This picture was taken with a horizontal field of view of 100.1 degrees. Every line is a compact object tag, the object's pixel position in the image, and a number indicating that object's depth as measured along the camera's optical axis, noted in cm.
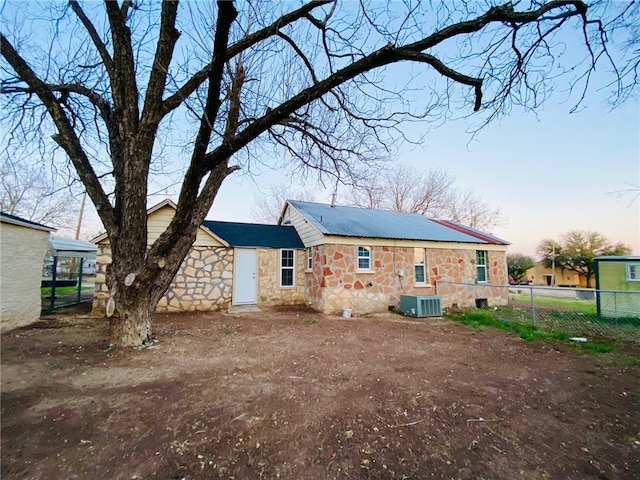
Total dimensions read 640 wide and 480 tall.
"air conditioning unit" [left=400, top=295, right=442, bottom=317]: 946
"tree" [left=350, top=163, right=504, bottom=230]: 2486
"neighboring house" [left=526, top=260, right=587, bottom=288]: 3688
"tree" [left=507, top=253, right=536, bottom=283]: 3303
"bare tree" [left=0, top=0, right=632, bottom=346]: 393
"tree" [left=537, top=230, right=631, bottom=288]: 3173
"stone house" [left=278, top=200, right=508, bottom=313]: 1004
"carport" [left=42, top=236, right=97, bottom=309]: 1027
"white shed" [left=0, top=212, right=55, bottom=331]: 664
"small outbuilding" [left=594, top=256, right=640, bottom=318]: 865
